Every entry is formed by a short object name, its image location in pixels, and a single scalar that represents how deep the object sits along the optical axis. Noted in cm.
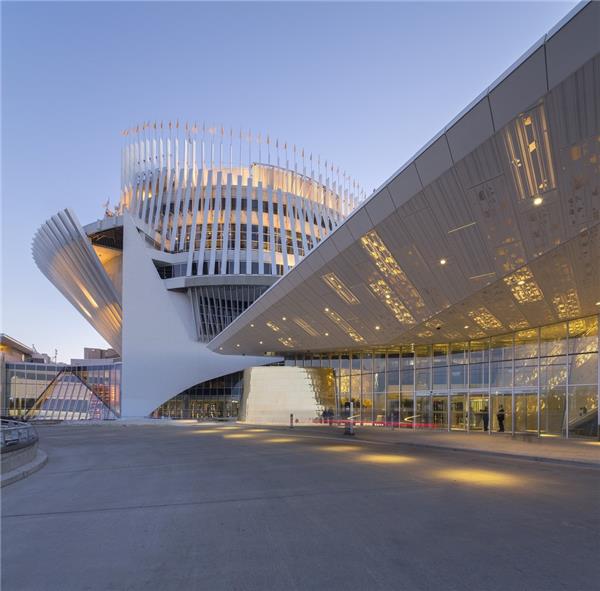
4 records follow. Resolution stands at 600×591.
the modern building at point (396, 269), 1054
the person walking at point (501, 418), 2605
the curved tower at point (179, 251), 5031
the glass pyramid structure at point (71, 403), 5075
